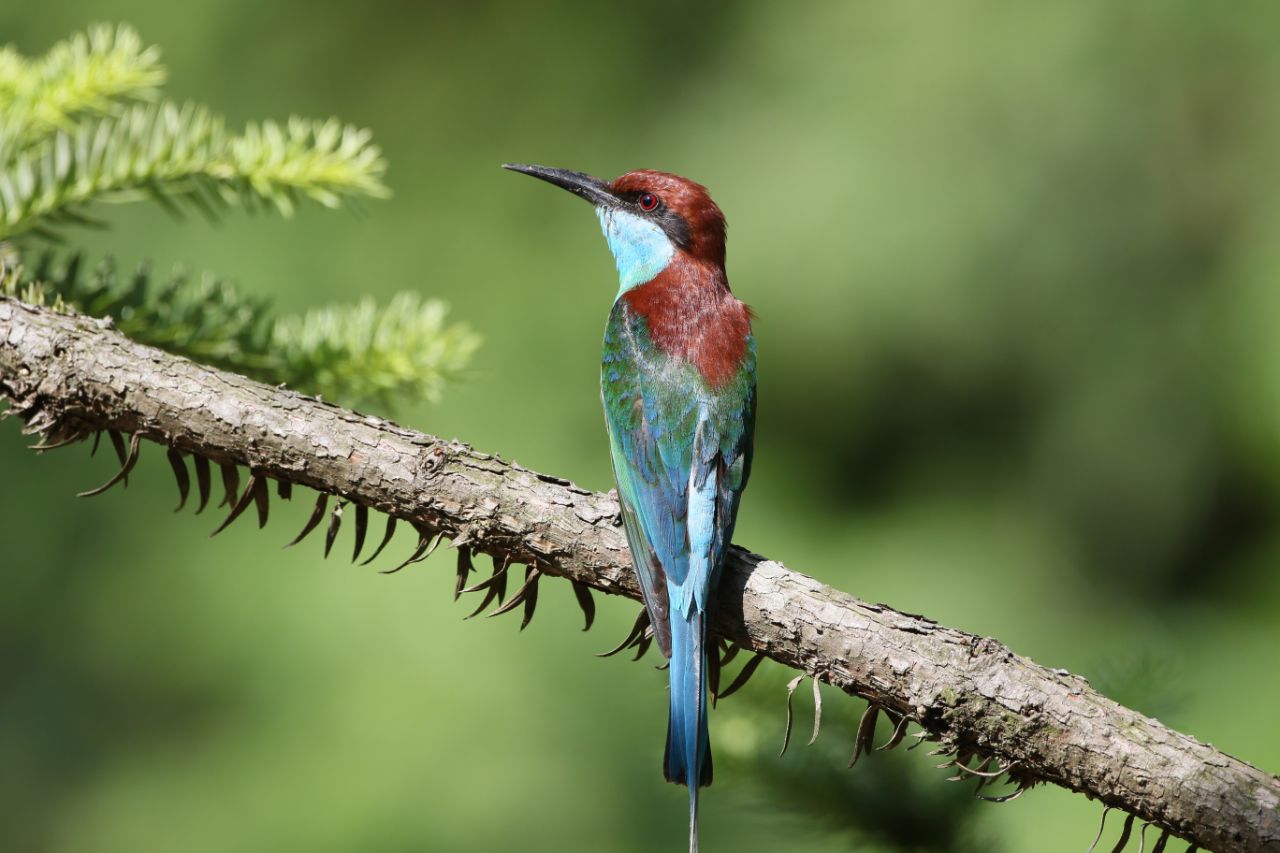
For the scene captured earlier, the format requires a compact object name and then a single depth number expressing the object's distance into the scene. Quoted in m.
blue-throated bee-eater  6.37
